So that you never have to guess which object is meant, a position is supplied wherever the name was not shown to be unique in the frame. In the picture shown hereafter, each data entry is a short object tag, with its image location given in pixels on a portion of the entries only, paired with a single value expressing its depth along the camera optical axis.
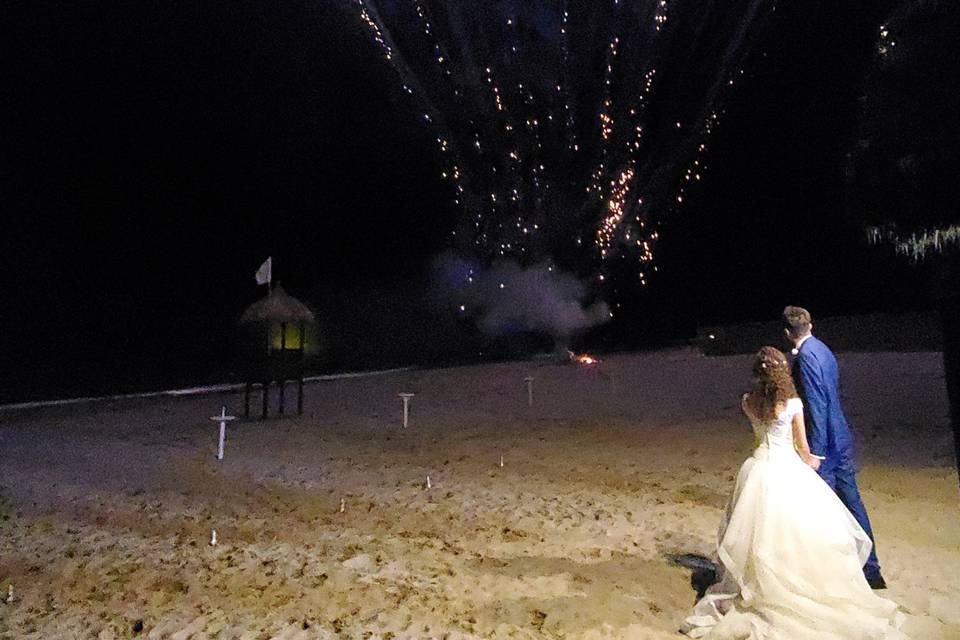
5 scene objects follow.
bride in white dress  4.48
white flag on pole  17.98
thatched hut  16.75
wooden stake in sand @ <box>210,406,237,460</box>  11.45
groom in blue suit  5.06
